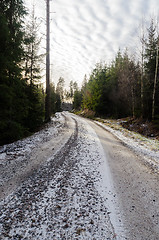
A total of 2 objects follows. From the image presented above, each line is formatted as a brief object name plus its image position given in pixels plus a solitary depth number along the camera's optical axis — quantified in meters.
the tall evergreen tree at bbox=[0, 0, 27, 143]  6.82
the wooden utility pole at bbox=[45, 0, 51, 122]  13.07
